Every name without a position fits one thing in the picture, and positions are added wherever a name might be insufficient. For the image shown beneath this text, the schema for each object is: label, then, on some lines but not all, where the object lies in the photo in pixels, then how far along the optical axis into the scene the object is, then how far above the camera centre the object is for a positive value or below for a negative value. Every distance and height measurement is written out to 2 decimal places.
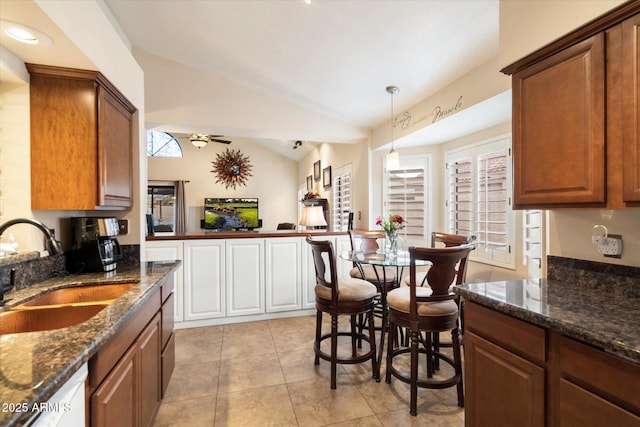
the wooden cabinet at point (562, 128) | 1.25 +0.39
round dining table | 2.32 -0.41
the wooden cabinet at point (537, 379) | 0.93 -0.62
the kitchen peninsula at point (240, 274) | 3.31 -0.73
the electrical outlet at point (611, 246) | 1.39 -0.17
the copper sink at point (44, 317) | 1.29 -0.49
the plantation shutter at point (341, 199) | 4.91 +0.21
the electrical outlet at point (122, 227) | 2.31 -0.11
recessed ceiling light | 1.29 +0.82
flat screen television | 8.18 -0.05
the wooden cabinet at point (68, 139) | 1.66 +0.43
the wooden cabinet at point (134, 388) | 1.07 -0.76
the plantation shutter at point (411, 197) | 3.94 +0.19
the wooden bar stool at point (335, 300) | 2.21 -0.69
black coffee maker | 1.94 -0.20
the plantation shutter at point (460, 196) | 3.39 +0.18
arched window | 7.92 +1.80
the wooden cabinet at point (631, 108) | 1.11 +0.39
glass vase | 2.76 -0.29
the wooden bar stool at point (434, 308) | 1.83 -0.65
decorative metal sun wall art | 8.13 +1.23
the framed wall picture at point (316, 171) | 6.48 +0.92
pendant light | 3.00 +0.53
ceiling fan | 6.34 +1.56
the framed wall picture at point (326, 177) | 5.68 +0.69
